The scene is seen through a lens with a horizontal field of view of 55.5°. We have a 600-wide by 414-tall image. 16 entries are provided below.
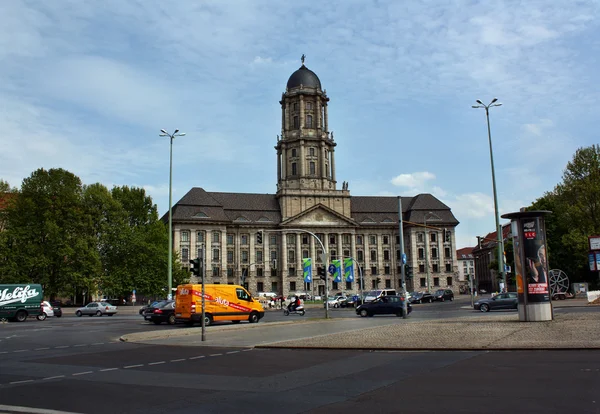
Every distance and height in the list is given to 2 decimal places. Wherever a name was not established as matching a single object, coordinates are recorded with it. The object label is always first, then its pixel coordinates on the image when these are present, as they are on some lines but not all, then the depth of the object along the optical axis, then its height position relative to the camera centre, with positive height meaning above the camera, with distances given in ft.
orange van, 108.47 -1.24
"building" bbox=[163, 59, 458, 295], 366.43 +46.46
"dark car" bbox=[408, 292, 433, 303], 238.27 -2.50
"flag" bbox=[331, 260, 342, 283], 200.13 +9.87
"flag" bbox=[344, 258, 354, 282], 217.36 +9.40
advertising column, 80.94 +2.90
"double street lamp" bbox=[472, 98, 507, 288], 138.21 +18.48
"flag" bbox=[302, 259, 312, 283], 217.44 +9.89
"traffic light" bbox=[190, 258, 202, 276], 74.22 +4.07
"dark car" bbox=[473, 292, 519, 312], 134.51 -3.12
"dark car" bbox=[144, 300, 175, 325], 121.60 -2.89
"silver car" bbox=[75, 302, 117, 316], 188.14 -2.56
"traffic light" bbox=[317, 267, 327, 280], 122.38 +4.73
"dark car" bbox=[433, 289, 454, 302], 254.06 -2.09
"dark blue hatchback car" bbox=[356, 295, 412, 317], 135.85 -3.42
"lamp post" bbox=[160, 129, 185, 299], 151.74 +33.88
